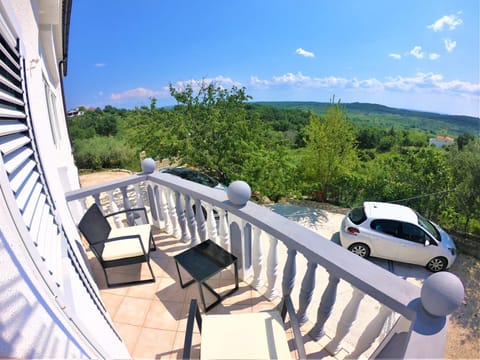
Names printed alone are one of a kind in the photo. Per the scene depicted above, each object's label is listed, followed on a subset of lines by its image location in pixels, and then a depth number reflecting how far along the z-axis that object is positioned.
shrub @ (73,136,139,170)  14.98
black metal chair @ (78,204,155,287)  2.27
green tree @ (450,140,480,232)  7.74
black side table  2.04
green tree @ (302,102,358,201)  10.95
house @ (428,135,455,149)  29.96
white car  5.58
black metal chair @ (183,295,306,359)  1.37
